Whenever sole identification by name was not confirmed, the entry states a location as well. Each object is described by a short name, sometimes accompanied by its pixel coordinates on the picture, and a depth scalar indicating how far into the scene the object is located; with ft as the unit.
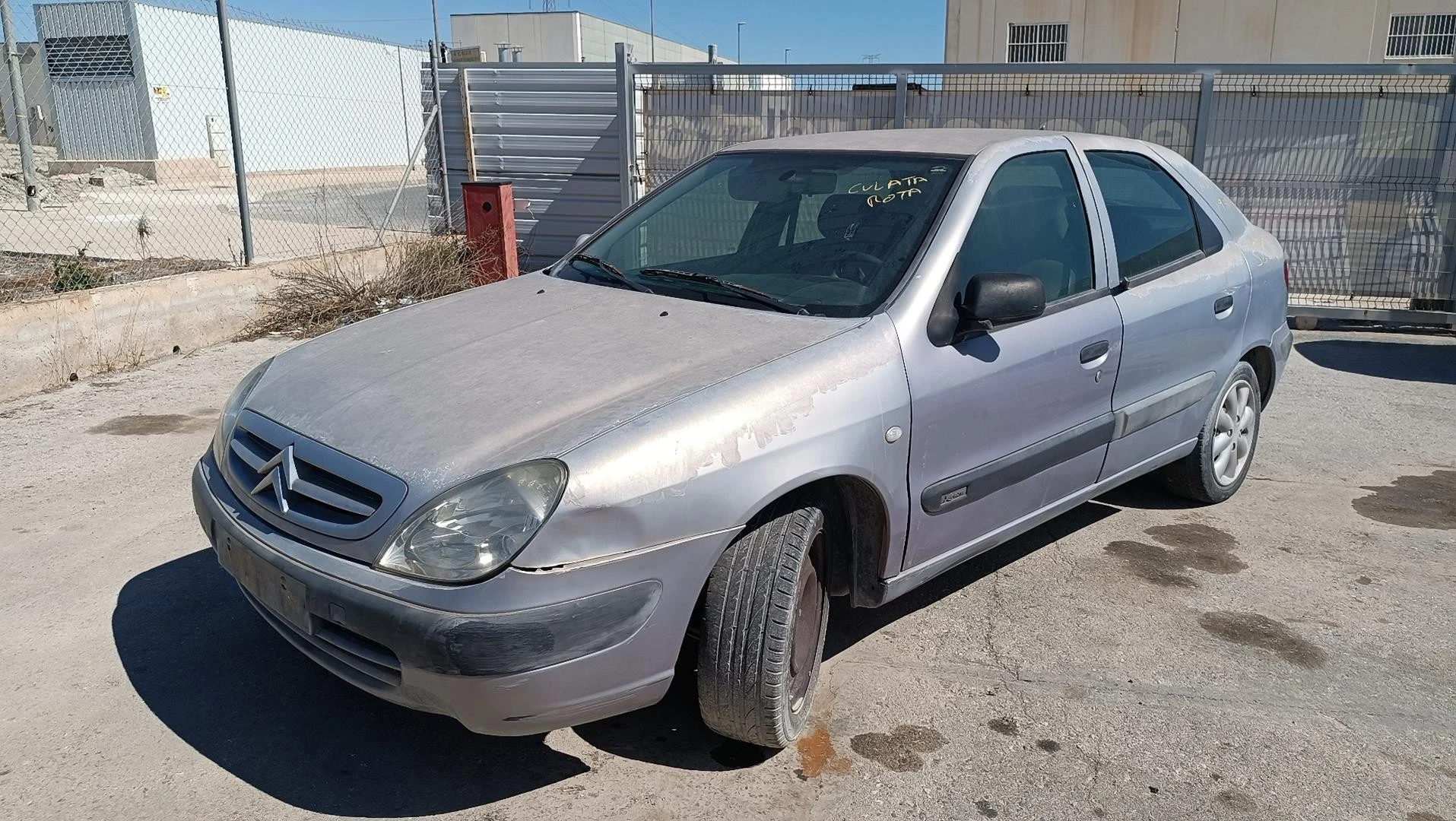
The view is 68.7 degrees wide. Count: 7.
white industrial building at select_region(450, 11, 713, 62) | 165.17
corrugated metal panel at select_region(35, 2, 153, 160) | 82.12
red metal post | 31.32
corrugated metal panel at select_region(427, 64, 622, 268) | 34.19
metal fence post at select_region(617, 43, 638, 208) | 32.60
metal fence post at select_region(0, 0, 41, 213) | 32.94
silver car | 8.10
